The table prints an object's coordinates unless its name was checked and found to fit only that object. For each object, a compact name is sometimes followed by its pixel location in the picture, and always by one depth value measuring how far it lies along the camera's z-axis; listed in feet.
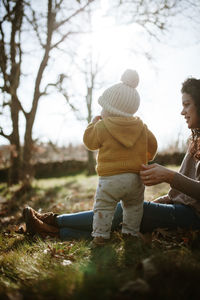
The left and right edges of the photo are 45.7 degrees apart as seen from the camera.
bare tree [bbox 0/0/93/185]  27.94
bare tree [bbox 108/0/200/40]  22.64
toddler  7.45
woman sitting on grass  7.41
